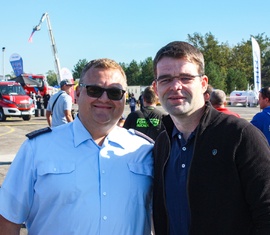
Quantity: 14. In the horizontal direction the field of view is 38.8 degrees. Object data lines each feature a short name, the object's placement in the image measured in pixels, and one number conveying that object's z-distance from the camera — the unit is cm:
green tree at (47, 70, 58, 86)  12858
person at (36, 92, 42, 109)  2887
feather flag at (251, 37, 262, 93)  1823
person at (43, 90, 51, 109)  2834
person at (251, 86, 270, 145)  570
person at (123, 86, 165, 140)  651
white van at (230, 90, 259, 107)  4369
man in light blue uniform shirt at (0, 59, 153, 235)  210
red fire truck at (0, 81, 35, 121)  2141
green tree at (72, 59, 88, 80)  10106
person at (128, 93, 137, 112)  2275
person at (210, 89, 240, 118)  654
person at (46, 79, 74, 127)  769
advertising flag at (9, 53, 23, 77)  3303
